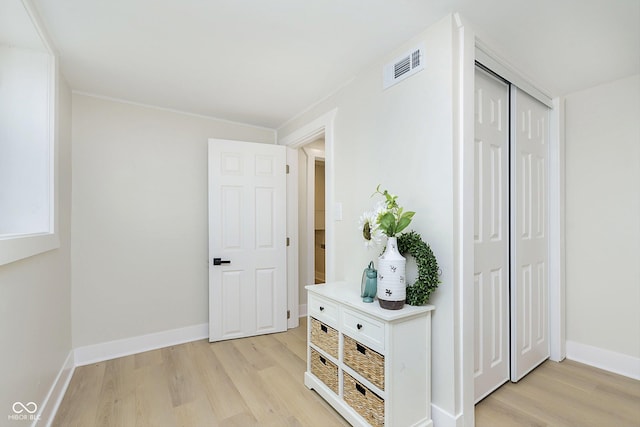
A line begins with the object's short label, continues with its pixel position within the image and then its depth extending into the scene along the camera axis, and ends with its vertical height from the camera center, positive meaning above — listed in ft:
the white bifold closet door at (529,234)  7.22 -0.54
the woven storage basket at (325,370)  6.28 -3.49
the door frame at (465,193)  5.40 +0.39
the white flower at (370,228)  5.62 -0.28
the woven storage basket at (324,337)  6.31 -2.76
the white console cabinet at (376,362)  5.01 -2.74
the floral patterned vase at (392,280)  5.23 -1.18
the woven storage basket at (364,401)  5.15 -3.47
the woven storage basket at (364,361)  5.13 -2.73
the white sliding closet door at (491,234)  6.27 -0.46
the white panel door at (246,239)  9.92 -0.88
